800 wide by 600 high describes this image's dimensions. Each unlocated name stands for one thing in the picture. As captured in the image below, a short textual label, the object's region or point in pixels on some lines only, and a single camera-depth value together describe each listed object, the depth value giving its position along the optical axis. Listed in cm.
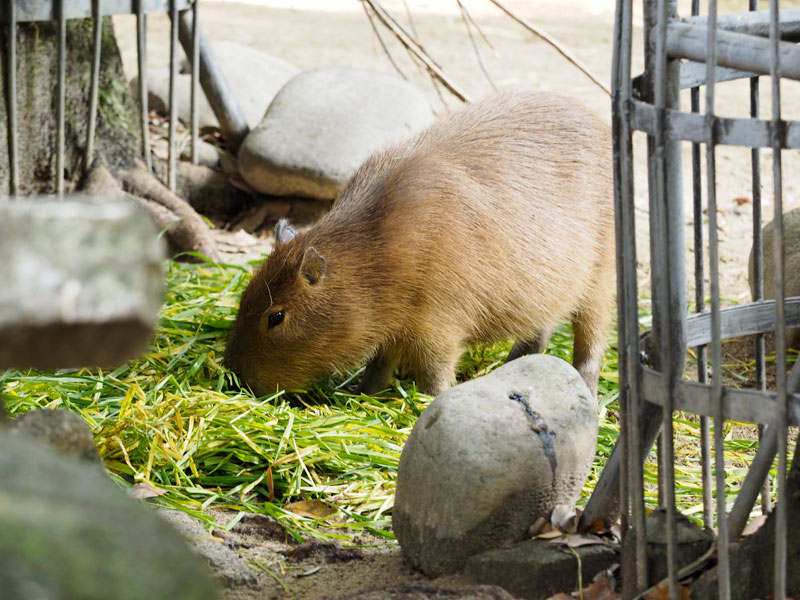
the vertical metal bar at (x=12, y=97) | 1027
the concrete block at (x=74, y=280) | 242
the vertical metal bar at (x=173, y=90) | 1192
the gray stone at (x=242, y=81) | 1549
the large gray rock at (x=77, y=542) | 217
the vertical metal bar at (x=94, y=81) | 1099
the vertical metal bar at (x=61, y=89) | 1072
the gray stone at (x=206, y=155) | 1442
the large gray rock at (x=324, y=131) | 1359
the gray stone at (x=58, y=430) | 359
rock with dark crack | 530
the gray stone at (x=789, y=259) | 937
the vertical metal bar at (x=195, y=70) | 1274
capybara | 820
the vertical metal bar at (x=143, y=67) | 1138
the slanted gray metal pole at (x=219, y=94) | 1309
